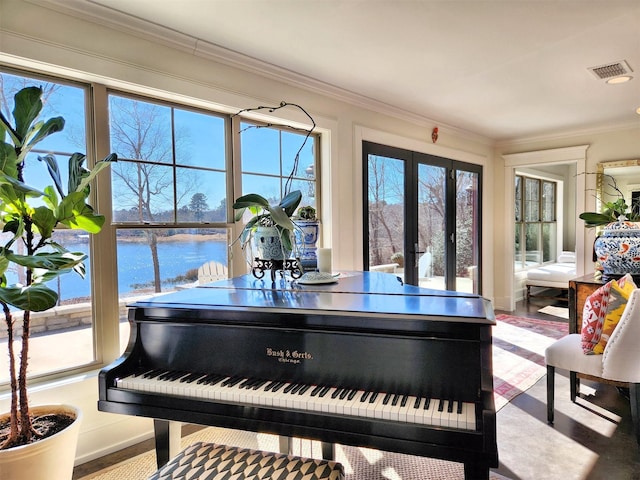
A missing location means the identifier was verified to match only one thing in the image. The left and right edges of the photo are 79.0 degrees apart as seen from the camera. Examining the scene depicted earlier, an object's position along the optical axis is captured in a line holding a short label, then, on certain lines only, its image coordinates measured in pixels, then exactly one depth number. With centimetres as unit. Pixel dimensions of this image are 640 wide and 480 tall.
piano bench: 125
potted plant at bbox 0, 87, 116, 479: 141
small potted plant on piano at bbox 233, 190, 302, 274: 187
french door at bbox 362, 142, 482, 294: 406
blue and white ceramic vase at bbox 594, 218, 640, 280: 262
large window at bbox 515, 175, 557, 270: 666
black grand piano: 114
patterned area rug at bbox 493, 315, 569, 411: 309
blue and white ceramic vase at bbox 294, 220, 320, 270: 216
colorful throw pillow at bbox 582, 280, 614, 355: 230
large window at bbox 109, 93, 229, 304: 239
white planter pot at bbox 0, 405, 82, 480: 147
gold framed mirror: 489
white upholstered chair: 211
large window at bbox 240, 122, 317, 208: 302
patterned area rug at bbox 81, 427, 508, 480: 200
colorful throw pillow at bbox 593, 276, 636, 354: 222
